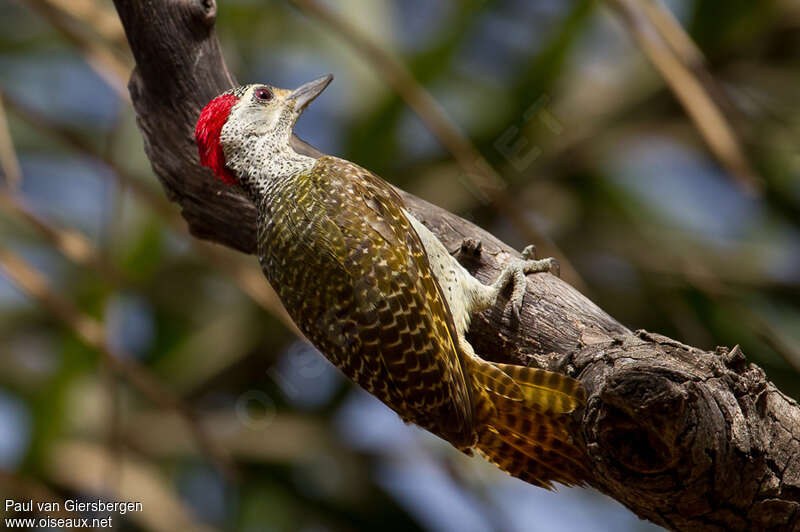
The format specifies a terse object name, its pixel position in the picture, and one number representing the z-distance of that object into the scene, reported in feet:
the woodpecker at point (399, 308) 23.03
